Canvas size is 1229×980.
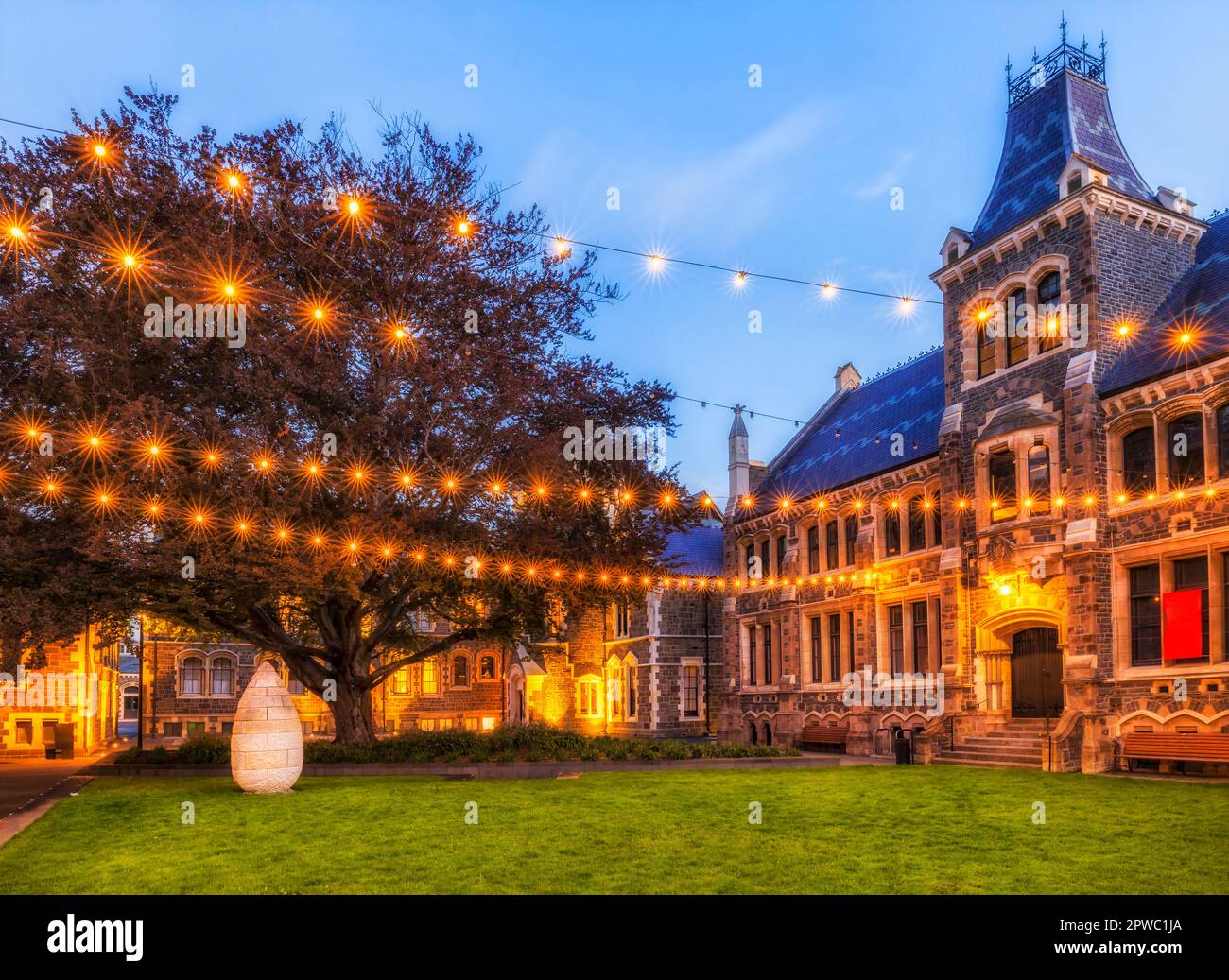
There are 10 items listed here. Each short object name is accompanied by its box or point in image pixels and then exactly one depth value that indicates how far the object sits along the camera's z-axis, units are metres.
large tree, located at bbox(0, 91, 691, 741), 17.88
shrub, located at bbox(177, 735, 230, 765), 23.02
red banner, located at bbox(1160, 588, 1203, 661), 20.27
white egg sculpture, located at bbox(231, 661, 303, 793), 16.61
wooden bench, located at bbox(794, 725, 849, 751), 30.62
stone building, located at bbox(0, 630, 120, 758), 33.09
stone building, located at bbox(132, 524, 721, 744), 42.38
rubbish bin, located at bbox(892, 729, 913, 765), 25.02
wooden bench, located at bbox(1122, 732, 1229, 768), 19.19
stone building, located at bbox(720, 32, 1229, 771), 20.84
